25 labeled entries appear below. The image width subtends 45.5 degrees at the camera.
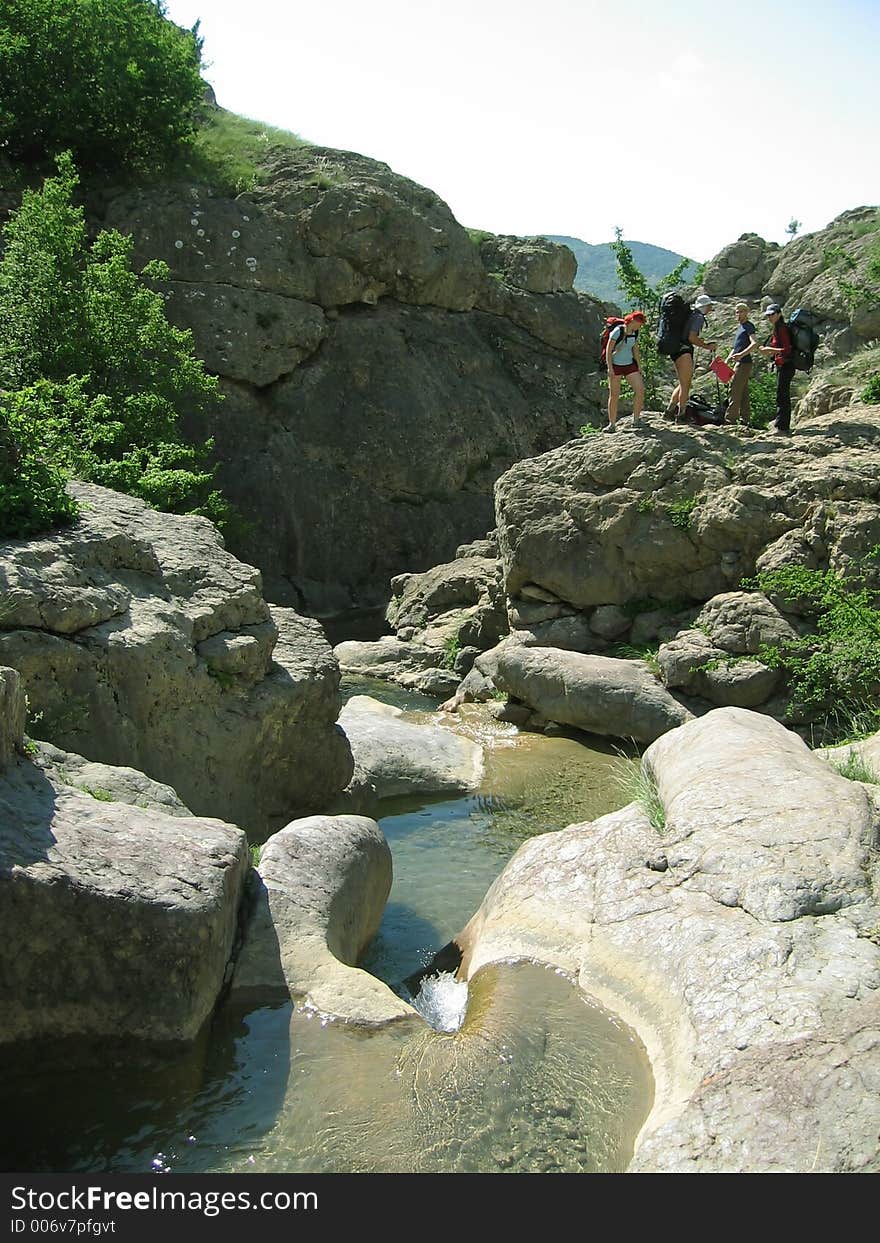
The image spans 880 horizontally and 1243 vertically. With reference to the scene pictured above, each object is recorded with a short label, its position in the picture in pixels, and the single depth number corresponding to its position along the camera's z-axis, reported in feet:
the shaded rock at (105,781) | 18.93
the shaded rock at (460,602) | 56.13
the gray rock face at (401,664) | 54.60
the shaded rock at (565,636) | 49.73
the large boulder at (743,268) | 86.43
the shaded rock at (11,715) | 16.63
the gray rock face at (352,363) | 78.95
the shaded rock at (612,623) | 49.52
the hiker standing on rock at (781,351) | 46.98
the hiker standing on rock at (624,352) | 48.55
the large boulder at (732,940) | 13.05
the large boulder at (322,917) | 17.35
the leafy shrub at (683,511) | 48.01
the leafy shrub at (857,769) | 22.32
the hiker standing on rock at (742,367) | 48.37
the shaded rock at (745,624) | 43.21
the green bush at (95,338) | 53.83
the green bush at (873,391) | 53.93
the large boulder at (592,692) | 41.24
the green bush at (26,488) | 25.32
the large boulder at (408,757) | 36.32
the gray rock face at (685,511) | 45.55
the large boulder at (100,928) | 15.10
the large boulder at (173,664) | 23.71
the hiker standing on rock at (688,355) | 47.03
